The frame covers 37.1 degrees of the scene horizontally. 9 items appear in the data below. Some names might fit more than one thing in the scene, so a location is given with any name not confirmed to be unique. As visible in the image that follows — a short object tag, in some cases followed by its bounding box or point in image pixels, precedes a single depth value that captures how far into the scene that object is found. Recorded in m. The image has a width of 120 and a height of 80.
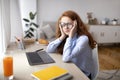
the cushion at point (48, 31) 4.34
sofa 4.26
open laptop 1.64
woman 1.70
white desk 1.34
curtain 1.85
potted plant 4.09
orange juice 1.33
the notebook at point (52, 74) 1.29
